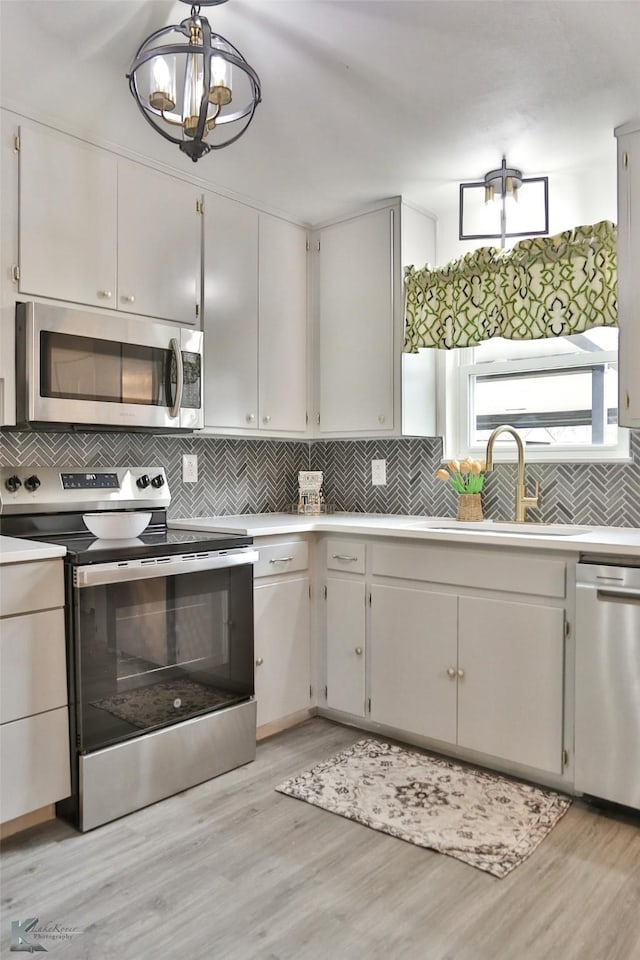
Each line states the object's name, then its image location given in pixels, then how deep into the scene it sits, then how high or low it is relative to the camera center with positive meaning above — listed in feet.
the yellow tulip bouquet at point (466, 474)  9.98 -0.04
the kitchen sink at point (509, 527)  9.20 -0.80
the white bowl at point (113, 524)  7.90 -0.61
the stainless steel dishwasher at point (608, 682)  7.08 -2.26
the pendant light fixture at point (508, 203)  9.12 +3.70
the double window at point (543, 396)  9.53 +1.15
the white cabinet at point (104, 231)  7.73 +3.01
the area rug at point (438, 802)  6.72 -3.69
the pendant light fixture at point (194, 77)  5.58 +3.40
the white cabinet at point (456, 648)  7.74 -2.24
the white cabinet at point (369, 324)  10.36 +2.34
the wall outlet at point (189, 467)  10.34 +0.08
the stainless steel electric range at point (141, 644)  7.07 -1.98
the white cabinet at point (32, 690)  6.62 -2.19
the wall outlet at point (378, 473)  11.60 -0.03
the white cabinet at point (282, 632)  9.18 -2.24
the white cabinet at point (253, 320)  9.75 +2.33
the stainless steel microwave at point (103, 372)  7.55 +1.22
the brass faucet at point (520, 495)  9.54 -0.34
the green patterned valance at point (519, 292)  8.68 +2.49
